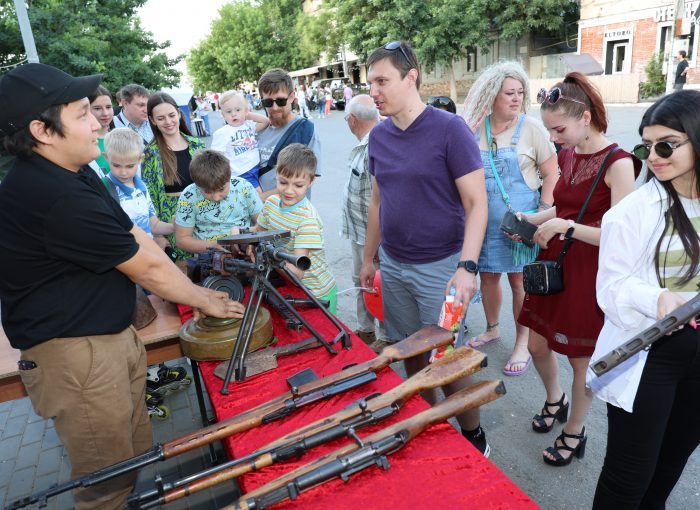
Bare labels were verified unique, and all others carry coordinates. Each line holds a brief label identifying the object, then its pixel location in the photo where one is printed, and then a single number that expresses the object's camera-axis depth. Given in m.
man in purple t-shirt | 2.30
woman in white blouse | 1.63
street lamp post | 7.32
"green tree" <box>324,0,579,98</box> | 26.16
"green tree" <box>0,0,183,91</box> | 12.55
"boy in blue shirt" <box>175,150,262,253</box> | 2.89
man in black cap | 1.62
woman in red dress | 2.30
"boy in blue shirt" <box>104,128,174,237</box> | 3.28
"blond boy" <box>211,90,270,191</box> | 4.01
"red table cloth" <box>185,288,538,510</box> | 1.32
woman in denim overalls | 3.28
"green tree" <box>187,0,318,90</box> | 42.69
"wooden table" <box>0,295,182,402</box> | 2.20
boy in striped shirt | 2.67
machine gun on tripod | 1.93
